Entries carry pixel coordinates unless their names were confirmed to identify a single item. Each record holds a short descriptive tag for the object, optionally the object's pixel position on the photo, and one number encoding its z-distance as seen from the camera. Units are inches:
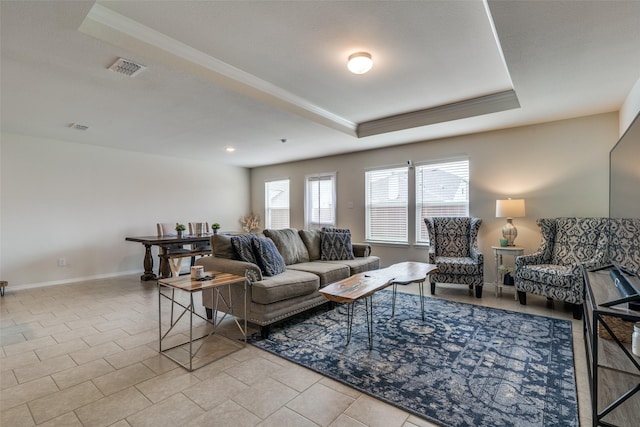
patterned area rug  69.4
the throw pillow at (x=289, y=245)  154.0
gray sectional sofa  109.8
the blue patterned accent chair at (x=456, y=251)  156.9
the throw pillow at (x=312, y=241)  171.6
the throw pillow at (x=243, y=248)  122.6
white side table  158.9
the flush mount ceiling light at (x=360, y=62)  104.8
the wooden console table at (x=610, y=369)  56.2
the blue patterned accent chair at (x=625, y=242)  72.5
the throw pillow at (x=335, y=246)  169.6
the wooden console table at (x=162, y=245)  198.8
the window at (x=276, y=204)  293.9
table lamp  159.6
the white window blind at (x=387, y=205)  217.0
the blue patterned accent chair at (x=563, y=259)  126.2
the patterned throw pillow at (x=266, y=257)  124.4
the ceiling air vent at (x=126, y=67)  100.0
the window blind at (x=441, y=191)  192.9
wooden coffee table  94.3
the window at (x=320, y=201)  257.9
